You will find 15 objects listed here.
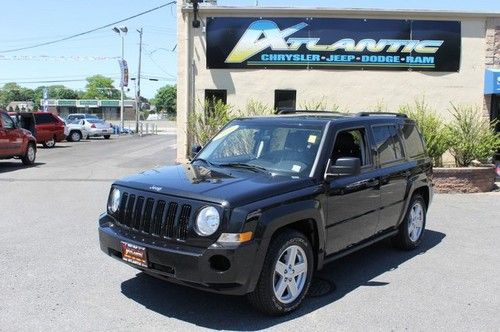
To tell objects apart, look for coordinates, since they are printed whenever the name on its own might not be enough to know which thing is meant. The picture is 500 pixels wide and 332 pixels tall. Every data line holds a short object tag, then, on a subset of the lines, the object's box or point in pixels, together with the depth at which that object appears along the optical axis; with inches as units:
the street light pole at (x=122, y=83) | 1964.6
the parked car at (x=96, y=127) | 1419.8
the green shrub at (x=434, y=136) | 466.6
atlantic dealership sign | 558.9
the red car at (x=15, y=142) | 616.7
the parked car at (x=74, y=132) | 1298.0
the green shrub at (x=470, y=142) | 477.7
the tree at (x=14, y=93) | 5565.9
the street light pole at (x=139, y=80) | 2086.9
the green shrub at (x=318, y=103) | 555.5
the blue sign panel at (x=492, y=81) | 550.0
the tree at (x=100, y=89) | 5748.0
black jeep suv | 165.6
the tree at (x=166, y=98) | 5211.6
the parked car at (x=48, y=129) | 1021.2
